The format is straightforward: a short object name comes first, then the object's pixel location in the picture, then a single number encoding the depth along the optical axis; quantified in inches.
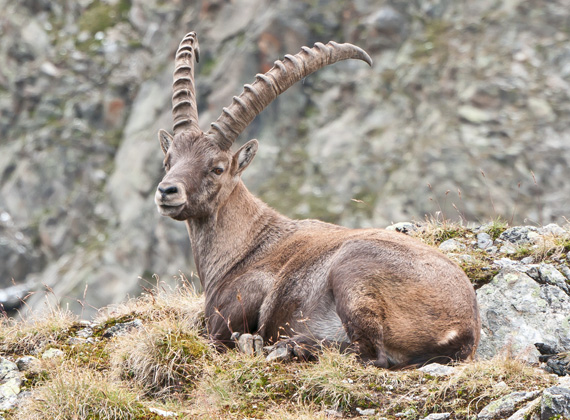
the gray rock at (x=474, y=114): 4635.8
